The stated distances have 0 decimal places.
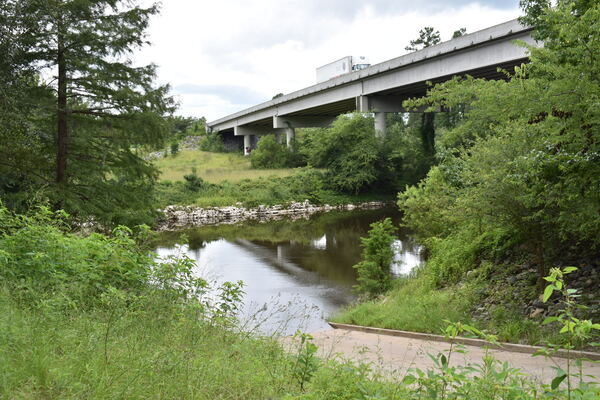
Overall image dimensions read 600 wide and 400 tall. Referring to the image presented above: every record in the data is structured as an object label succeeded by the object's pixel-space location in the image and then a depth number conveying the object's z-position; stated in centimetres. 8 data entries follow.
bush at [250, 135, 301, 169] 5253
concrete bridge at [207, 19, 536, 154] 2348
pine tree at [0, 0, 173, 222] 1248
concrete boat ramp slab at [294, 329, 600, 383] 601
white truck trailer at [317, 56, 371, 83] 4166
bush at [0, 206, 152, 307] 536
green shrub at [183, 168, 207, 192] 3966
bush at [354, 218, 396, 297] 1359
